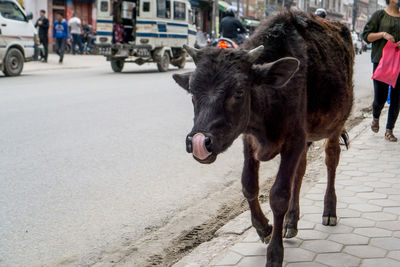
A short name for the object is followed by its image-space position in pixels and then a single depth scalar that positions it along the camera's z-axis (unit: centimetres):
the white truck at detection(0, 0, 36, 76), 1509
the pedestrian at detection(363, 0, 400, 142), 670
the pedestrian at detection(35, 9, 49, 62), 2152
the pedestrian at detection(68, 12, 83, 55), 2717
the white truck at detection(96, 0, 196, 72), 1786
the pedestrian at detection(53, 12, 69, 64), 2192
